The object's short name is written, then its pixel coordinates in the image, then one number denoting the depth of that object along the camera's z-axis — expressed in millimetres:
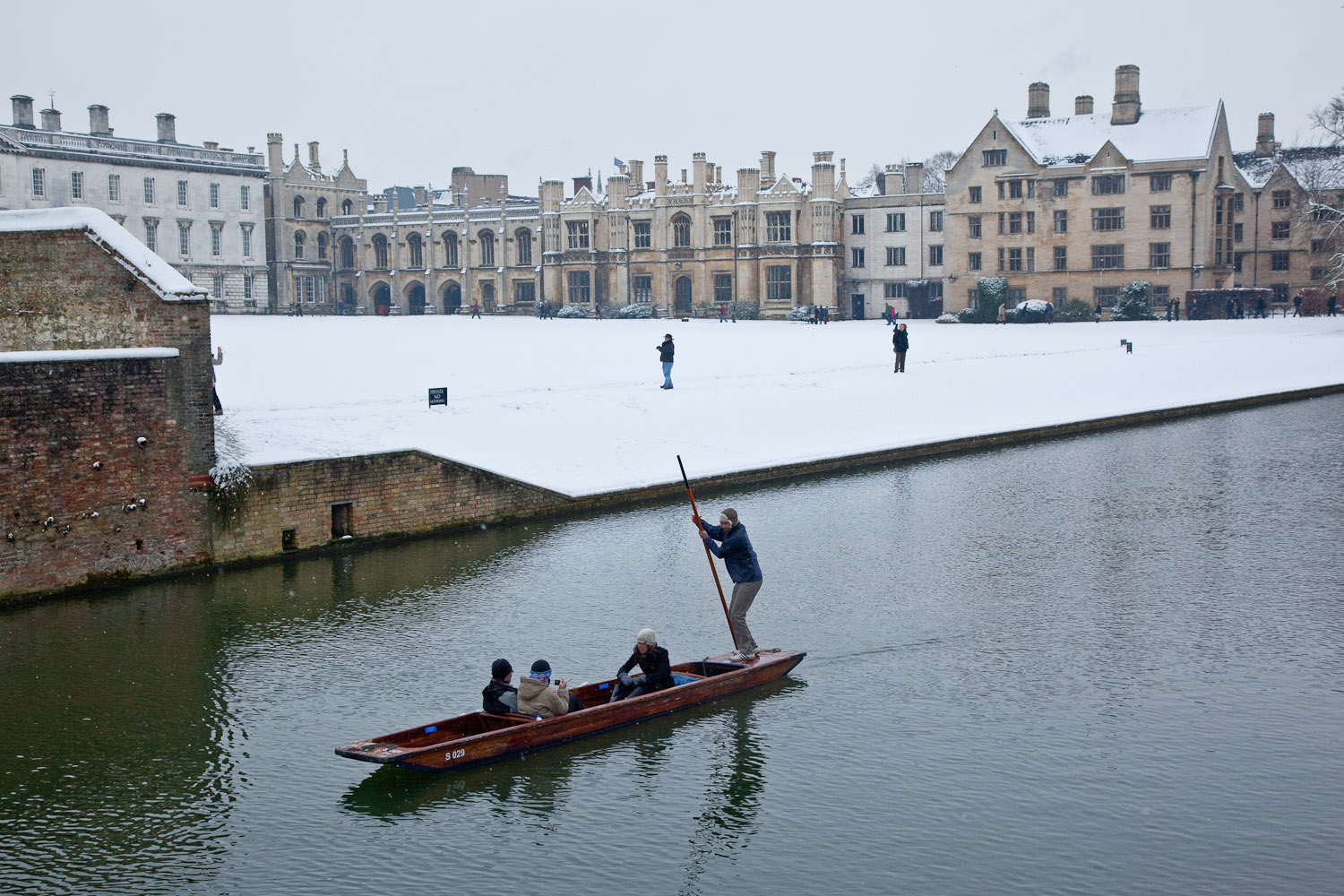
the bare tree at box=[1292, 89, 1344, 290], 60406
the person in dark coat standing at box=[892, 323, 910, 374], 42272
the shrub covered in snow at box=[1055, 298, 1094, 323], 69938
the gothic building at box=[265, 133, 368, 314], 98250
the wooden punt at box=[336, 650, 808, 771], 12469
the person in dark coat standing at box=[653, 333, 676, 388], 37156
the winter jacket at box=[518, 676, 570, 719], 13484
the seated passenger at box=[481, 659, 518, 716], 13547
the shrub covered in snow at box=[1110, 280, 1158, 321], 68438
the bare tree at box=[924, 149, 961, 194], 133938
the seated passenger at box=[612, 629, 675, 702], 14266
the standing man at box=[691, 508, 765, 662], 15812
